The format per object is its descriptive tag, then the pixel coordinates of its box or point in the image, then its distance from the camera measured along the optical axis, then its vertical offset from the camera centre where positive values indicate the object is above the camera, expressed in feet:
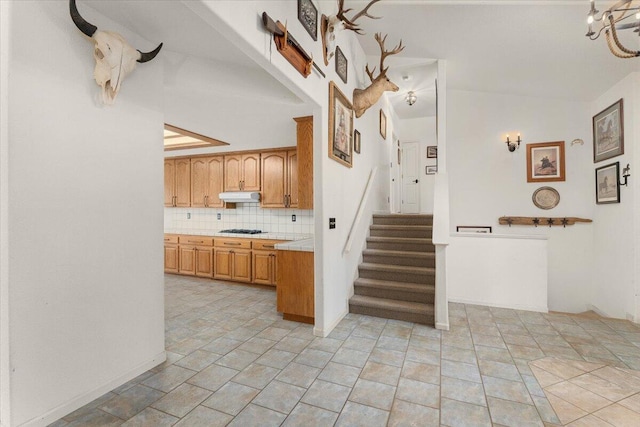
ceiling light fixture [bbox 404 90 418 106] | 17.96 +7.60
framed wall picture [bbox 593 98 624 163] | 11.89 +3.62
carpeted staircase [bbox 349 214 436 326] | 10.93 -2.51
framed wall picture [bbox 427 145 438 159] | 23.16 +5.12
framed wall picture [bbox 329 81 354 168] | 9.75 +3.30
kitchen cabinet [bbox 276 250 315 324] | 10.41 -2.66
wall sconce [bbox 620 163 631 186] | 11.34 +1.58
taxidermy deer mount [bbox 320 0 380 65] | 9.07 +6.13
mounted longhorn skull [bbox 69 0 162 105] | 5.59 +3.31
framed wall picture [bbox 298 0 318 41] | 7.72 +5.71
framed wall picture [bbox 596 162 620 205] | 12.13 +1.31
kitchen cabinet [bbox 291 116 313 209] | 11.53 +2.25
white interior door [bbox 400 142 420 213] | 23.90 +3.19
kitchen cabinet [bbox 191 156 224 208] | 17.85 +2.23
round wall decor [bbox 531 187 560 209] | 14.93 +0.83
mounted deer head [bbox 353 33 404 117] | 11.67 +5.23
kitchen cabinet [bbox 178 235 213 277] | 17.10 -2.45
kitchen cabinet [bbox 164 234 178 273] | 18.12 -2.38
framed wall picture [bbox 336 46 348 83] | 10.59 +5.86
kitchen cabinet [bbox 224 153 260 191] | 16.76 +2.63
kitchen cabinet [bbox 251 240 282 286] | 15.25 -2.55
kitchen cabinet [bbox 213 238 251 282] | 15.94 -2.52
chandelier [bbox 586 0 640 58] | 6.05 +4.25
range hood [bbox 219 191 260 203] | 16.39 +1.13
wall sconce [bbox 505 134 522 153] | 15.59 +3.83
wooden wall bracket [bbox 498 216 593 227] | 14.57 -0.36
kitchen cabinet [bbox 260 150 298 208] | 15.81 +2.04
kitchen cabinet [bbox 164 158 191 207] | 18.81 +2.26
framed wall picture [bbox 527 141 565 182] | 14.85 +2.75
